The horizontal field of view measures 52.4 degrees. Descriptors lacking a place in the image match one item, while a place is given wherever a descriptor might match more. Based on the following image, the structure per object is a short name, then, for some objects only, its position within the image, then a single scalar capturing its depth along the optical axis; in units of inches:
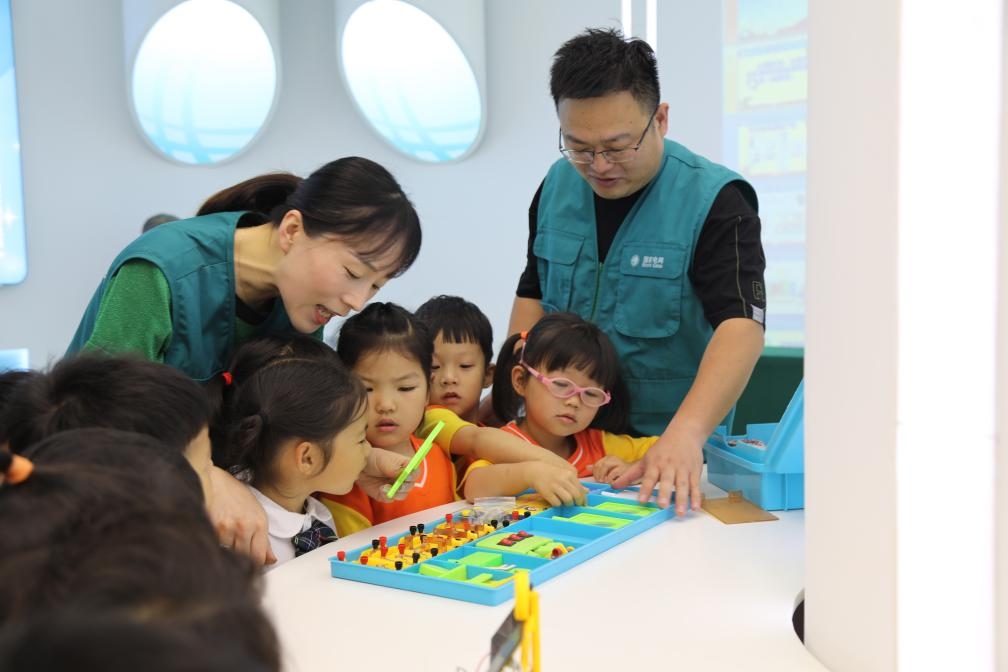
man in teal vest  71.2
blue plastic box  57.5
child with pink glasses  74.7
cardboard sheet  57.8
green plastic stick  59.1
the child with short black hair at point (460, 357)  85.4
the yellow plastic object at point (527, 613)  29.5
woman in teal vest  57.4
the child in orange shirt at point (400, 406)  69.4
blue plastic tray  44.0
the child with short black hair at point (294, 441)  58.2
